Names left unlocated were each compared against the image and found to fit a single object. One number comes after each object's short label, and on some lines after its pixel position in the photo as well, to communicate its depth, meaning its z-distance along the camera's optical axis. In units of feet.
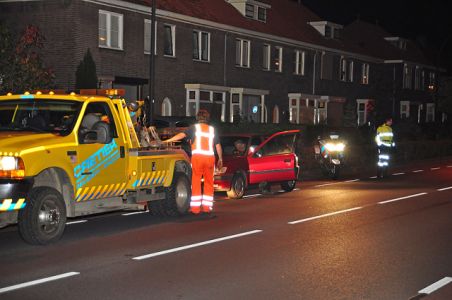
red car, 55.62
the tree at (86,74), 92.53
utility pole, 69.95
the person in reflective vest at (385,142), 79.48
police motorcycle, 76.59
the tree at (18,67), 63.67
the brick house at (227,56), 99.55
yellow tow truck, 33.50
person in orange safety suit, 44.80
